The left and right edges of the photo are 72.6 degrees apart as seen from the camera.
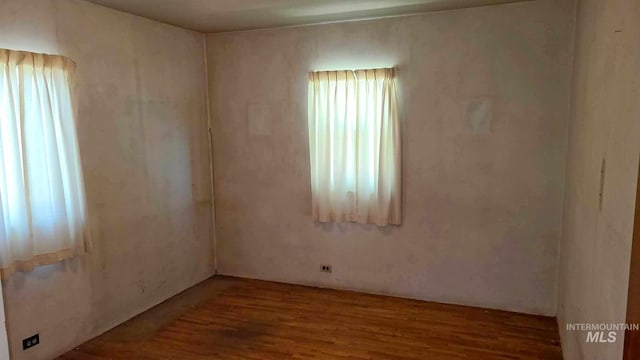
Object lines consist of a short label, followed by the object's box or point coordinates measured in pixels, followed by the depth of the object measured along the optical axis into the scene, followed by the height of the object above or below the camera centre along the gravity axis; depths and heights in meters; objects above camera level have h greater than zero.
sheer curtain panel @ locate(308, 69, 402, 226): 4.12 -0.12
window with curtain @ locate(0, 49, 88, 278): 2.85 -0.18
